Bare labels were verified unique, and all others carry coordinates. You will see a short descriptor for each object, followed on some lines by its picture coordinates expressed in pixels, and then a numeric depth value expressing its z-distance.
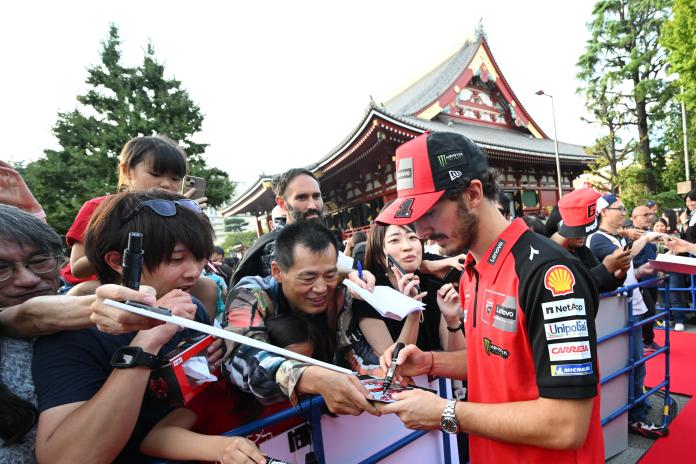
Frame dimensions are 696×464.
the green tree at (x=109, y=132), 13.76
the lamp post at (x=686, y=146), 17.52
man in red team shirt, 1.08
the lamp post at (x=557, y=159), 14.97
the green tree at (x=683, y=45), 13.91
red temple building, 12.12
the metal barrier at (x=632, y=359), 2.85
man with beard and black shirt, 2.46
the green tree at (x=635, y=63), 19.55
